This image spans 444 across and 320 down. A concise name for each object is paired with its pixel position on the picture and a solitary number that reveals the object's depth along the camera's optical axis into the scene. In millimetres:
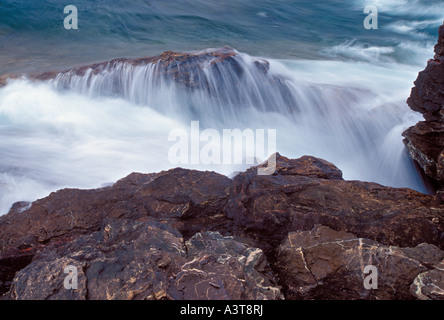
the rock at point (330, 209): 3637
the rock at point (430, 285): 2758
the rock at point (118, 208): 4242
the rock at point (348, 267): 2996
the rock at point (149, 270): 2797
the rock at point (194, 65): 9797
